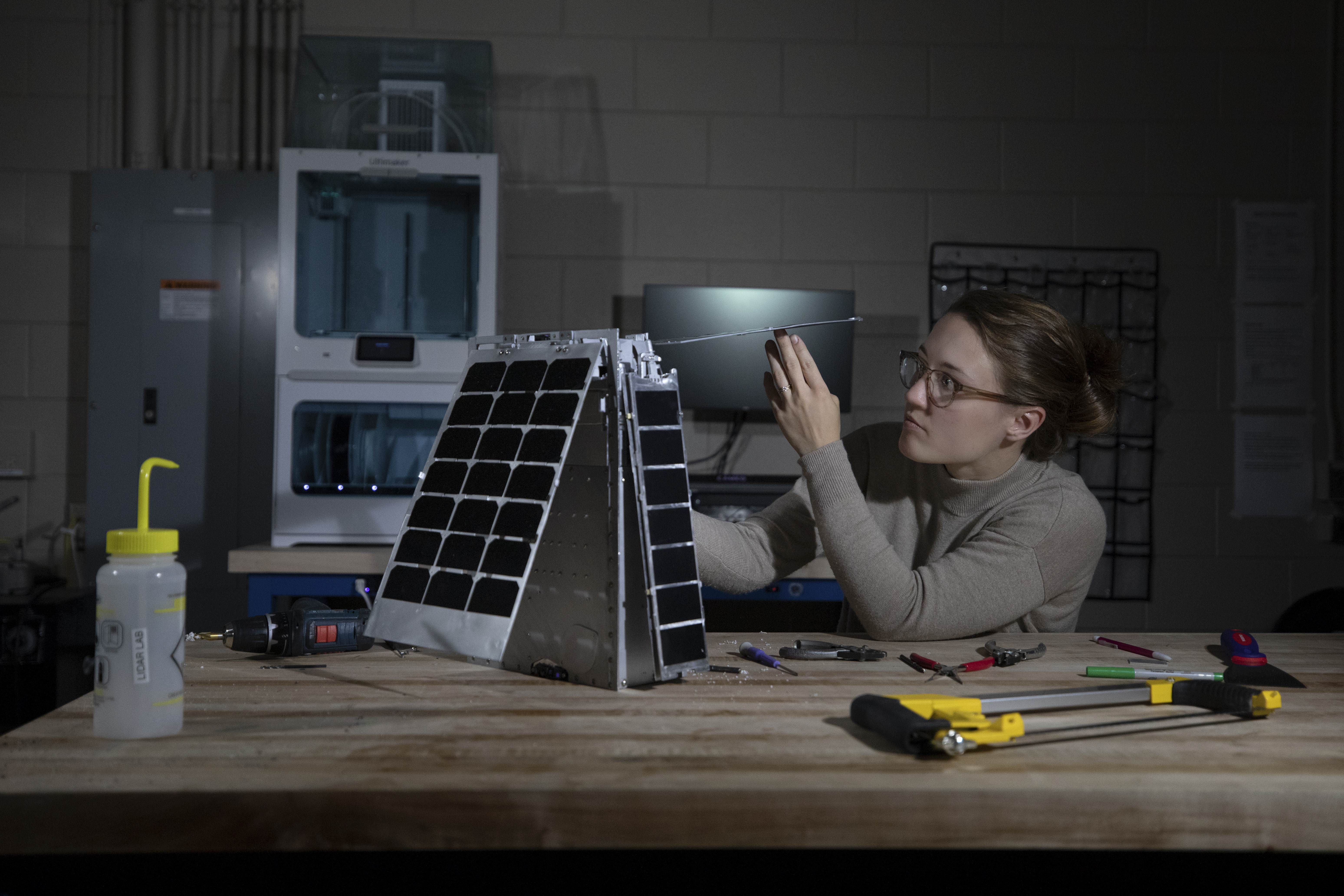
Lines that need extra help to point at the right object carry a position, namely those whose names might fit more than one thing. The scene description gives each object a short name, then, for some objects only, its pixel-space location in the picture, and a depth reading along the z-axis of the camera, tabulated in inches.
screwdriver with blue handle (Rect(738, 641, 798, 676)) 39.4
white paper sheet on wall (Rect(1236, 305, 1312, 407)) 113.3
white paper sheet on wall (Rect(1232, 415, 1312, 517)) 113.3
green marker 37.8
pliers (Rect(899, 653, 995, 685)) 38.5
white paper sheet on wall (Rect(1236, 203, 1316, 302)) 113.4
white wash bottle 27.0
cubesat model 34.1
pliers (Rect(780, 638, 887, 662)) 41.1
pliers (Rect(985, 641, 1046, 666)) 40.5
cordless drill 39.3
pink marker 42.8
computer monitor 104.2
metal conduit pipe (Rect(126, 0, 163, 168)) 104.3
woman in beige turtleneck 46.5
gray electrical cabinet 96.1
